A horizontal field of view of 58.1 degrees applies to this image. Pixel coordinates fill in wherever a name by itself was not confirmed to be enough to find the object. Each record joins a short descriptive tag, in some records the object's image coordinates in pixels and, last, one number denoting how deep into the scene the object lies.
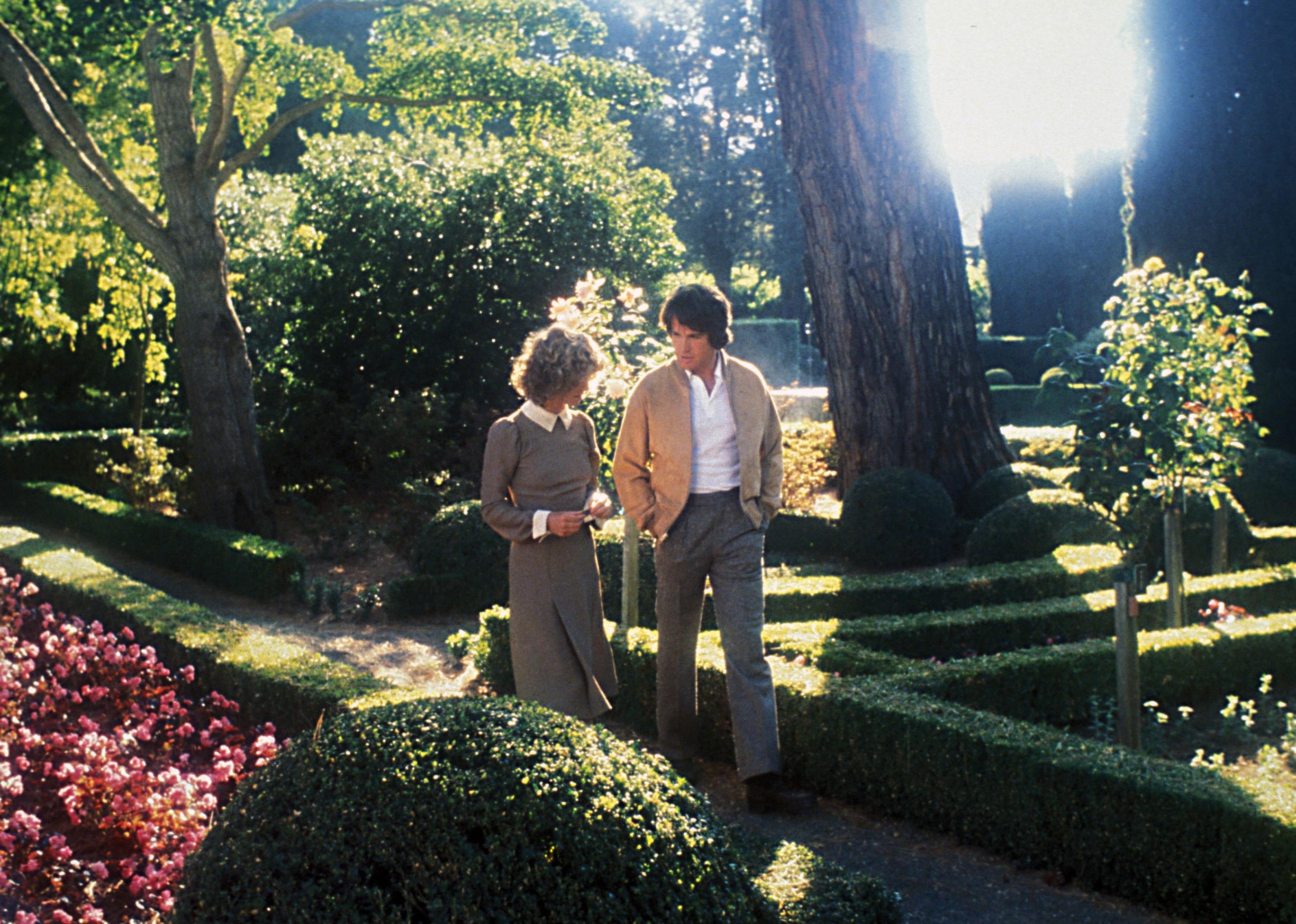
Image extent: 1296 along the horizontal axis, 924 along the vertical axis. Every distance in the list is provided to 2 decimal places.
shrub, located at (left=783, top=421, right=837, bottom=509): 11.65
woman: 4.01
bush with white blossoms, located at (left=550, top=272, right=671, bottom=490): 6.34
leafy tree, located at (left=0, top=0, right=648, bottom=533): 9.84
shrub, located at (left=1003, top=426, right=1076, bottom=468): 11.52
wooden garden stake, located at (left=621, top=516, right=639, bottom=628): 6.28
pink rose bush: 3.52
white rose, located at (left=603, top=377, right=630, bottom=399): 5.15
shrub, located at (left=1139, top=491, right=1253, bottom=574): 8.68
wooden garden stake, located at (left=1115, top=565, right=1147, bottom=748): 4.46
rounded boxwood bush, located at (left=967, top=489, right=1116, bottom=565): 8.19
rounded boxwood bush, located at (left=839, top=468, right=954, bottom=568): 9.37
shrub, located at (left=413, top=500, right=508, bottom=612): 8.77
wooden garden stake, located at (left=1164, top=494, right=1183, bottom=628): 6.17
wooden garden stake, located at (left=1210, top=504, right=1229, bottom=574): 8.03
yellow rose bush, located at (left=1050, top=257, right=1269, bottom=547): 6.02
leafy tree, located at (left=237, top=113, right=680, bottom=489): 13.39
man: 4.05
